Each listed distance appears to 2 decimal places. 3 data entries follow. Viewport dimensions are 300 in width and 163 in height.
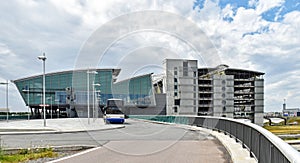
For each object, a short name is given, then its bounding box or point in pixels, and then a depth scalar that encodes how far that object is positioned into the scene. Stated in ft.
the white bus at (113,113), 87.40
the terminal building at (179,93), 202.04
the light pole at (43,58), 71.71
